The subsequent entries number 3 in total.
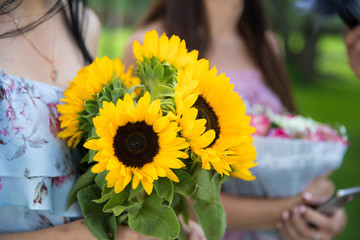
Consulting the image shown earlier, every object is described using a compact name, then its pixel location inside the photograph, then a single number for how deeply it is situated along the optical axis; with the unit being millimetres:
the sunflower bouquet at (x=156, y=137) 1225
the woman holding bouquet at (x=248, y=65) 1891
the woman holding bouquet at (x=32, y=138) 1339
